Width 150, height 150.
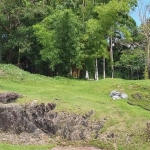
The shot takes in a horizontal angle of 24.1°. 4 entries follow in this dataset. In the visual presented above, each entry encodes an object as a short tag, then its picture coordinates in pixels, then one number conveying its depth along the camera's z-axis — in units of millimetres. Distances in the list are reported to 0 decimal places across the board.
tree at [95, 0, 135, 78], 22203
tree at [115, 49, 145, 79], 30688
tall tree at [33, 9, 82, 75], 21078
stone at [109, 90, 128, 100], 14784
